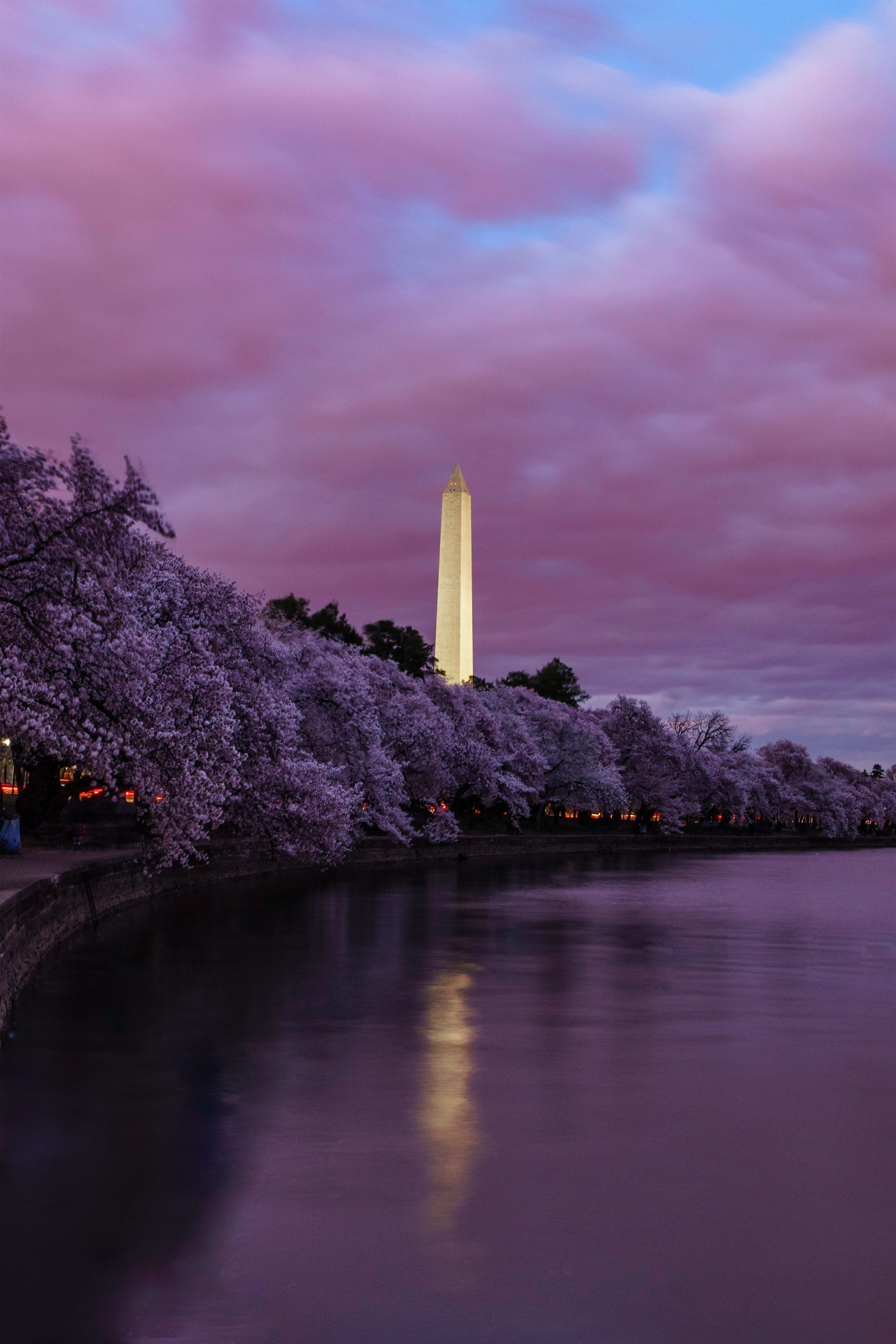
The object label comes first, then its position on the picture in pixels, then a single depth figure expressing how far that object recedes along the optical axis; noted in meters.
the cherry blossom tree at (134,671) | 22.02
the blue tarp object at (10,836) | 42.81
